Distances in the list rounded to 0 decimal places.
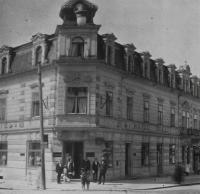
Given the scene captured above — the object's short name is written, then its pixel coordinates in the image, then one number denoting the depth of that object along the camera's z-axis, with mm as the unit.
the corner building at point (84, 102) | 25078
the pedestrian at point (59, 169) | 23469
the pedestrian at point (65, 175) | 23828
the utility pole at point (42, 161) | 20391
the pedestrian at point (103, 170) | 23609
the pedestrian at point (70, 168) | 24125
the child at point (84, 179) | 20938
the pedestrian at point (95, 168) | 24219
